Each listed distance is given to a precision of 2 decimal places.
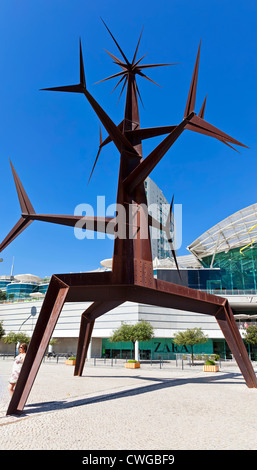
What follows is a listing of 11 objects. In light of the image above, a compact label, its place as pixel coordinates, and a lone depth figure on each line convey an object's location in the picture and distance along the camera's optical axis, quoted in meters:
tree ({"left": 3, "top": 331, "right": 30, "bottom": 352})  46.68
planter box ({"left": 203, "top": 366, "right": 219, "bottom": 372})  26.41
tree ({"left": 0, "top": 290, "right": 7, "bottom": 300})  112.81
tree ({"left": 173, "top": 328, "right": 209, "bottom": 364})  37.97
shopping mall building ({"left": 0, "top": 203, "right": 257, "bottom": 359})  49.19
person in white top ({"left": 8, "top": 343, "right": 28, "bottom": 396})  10.51
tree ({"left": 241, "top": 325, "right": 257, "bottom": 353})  40.03
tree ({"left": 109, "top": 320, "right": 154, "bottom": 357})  39.47
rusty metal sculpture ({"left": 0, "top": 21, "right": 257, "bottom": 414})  11.23
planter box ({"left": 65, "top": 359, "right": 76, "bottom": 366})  33.68
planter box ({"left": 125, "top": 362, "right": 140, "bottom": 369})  30.71
